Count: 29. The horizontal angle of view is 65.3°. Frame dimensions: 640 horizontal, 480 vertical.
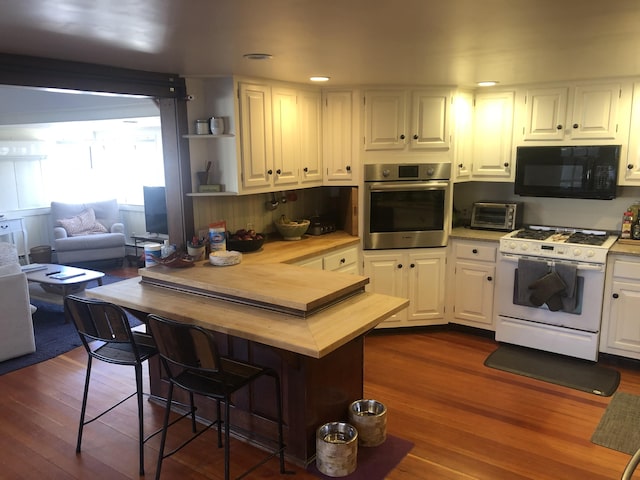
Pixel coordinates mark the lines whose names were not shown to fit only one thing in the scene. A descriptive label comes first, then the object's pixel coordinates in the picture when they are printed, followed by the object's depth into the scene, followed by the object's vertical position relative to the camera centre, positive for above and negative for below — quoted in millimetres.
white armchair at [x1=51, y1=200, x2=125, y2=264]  6859 -994
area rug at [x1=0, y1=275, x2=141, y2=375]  3990 -1560
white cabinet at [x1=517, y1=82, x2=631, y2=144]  3840 +347
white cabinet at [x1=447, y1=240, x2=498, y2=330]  4281 -1091
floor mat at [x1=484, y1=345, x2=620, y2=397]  3535 -1586
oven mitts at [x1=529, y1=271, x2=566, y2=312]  3773 -1005
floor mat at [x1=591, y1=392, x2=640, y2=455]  2828 -1606
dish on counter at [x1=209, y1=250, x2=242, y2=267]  3277 -640
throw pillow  7098 -888
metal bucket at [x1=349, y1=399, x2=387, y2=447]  2758 -1454
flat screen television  6801 -660
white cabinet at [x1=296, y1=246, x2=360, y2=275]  3877 -816
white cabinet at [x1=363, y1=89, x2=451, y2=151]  4164 +335
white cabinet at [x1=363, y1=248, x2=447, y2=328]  4375 -1057
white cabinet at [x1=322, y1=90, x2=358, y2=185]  4203 +175
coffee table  5082 -1192
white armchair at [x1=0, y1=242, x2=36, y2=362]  3916 -1198
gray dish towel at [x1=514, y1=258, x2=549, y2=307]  3861 -916
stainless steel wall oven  4266 -401
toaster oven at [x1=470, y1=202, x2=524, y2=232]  4461 -521
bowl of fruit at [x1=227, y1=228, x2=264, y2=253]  3734 -603
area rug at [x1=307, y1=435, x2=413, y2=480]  2555 -1593
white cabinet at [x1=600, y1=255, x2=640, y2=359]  3639 -1114
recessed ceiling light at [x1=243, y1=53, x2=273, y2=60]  2707 +566
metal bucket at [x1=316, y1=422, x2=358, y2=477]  2502 -1460
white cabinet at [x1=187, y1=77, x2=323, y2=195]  3543 +194
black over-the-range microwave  3910 -117
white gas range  3738 -1017
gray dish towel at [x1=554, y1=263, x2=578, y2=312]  3732 -931
